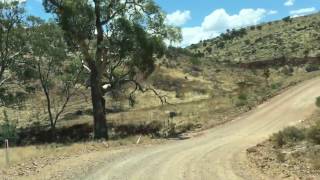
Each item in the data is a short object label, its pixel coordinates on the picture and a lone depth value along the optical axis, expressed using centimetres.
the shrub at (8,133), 2539
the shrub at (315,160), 959
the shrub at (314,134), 1239
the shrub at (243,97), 2592
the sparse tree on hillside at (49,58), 2596
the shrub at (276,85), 2823
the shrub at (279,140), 1357
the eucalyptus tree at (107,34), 2147
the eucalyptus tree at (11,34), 2676
